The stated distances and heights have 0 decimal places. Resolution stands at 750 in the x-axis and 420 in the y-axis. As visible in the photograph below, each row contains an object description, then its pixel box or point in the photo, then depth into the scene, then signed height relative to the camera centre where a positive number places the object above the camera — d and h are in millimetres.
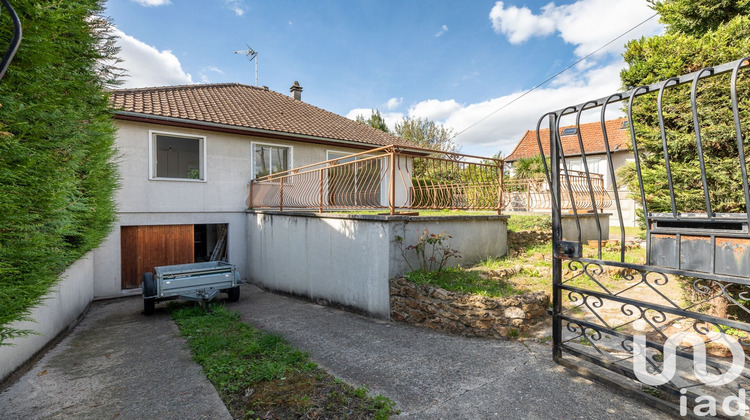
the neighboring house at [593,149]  17469 +3674
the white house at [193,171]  8656 +1323
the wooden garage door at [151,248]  8867 -1140
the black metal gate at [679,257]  2365 -410
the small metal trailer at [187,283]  6324 -1532
